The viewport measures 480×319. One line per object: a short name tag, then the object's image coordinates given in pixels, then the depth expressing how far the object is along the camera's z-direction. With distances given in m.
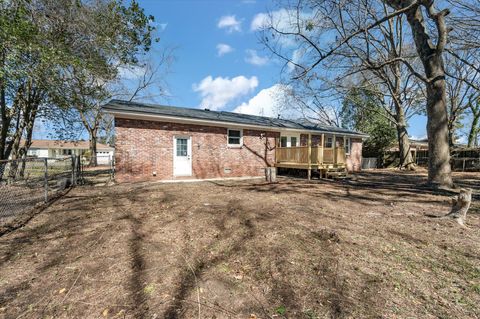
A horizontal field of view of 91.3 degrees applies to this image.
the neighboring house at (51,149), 42.16
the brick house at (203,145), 9.72
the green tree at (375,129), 22.06
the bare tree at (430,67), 8.32
